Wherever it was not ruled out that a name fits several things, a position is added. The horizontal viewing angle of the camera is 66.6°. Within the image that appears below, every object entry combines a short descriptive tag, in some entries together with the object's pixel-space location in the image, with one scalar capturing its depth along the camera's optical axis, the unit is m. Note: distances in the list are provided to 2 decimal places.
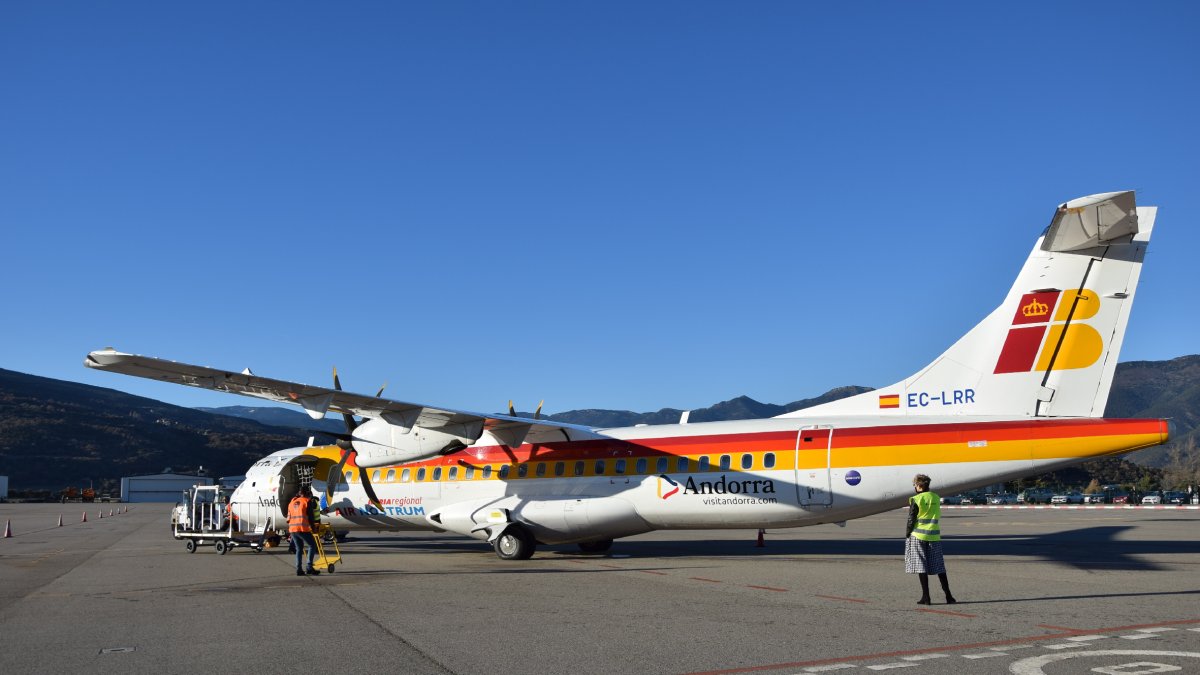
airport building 95.00
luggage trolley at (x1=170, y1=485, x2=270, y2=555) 21.64
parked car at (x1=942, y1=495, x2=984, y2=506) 69.41
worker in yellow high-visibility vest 11.11
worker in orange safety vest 15.56
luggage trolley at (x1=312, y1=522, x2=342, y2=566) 16.02
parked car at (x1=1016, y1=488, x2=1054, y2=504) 71.38
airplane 14.93
